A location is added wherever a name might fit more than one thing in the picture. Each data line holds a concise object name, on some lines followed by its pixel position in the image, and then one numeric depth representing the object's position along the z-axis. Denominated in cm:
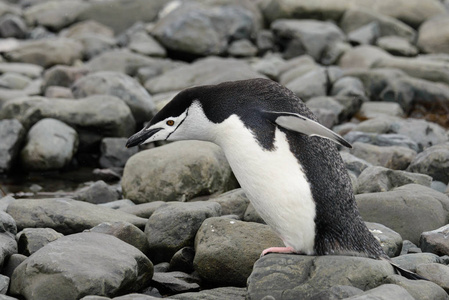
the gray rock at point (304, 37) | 2823
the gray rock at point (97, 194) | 1366
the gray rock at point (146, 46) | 2762
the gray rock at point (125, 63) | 2541
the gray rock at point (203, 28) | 2778
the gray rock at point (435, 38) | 2964
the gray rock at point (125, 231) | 942
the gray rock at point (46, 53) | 2664
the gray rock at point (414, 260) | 875
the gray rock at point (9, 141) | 1623
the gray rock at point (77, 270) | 759
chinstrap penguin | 810
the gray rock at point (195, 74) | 2219
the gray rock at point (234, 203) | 1090
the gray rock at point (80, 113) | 1741
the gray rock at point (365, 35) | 2897
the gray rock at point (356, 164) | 1301
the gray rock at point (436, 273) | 803
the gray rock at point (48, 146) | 1652
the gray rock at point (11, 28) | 3172
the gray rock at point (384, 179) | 1162
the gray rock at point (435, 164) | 1288
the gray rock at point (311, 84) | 2086
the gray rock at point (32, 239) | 905
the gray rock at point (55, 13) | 3381
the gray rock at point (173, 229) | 975
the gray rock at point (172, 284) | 890
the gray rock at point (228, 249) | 902
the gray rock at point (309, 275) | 756
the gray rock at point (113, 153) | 1737
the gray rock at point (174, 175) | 1287
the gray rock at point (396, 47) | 2839
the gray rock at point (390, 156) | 1412
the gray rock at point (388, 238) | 936
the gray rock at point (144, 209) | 1110
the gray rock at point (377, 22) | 3083
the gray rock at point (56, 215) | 993
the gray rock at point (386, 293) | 675
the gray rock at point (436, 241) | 934
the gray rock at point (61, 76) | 2220
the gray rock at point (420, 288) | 748
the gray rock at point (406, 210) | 1016
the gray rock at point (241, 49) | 2855
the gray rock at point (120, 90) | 1927
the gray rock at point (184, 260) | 953
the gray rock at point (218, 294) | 816
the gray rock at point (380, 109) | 2009
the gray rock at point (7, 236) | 852
